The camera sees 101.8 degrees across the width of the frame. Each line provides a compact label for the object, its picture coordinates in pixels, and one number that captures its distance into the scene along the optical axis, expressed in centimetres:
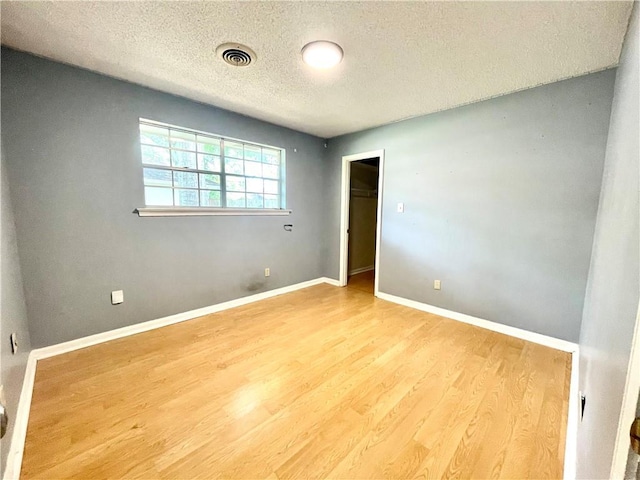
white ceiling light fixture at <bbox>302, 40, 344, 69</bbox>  174
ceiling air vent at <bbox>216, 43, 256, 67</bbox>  178
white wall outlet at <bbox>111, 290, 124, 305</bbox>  235
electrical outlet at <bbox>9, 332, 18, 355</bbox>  143
